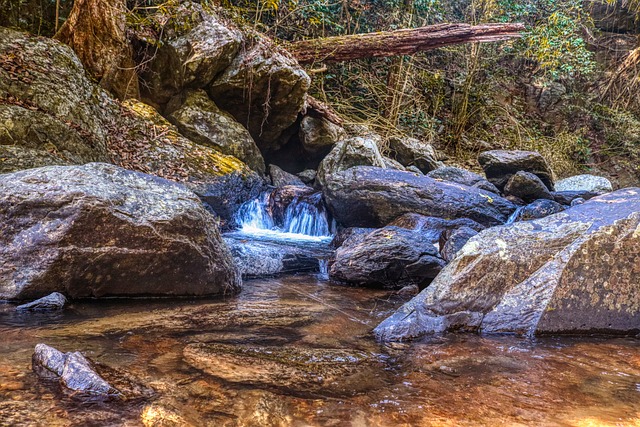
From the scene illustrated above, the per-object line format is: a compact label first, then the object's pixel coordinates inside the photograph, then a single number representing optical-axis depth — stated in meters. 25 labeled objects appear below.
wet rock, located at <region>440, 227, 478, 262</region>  5.11
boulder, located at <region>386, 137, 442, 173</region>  10.80
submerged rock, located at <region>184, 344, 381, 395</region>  2.04
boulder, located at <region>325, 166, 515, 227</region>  6.75
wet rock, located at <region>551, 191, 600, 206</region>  8.43
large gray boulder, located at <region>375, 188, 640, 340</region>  2.95
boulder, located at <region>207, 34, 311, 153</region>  8.30
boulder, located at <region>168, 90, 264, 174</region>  7.81
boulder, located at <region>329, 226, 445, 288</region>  4.46
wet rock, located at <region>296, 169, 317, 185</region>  9.42
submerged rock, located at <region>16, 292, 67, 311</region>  2.91
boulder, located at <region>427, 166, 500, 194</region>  8.62
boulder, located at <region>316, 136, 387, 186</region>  8.60
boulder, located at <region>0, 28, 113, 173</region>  4.52
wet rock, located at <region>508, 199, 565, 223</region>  7.00
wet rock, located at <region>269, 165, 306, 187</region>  8.78
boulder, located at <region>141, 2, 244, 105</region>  7.75
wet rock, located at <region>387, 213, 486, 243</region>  6.09
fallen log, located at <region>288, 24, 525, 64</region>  9.34
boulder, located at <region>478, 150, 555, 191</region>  9.55
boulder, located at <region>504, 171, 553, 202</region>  8.37
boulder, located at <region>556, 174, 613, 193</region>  10.75
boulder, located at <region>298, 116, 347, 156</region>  9.59
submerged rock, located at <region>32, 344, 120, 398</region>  1.77
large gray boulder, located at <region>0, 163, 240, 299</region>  3.09
